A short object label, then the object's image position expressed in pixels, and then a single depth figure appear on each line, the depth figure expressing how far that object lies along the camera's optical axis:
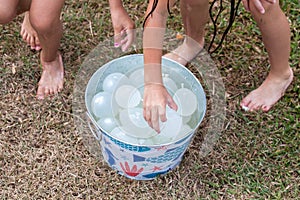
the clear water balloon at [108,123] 1.72
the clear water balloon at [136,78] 1.81
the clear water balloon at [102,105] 1.76
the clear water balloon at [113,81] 1.79
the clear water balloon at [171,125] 1.70
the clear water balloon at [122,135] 1.69
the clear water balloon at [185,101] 1.74
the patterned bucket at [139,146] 1.55
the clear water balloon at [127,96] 1.74
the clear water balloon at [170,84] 1.78
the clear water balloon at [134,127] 1.69
